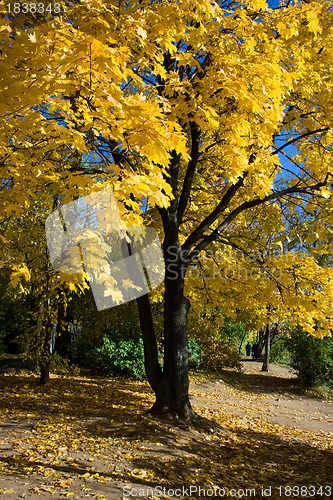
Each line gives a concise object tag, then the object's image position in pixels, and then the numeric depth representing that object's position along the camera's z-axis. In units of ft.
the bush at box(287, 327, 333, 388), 42.47
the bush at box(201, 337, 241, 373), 51.83
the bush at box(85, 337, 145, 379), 36.91
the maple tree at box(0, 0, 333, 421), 9.52
